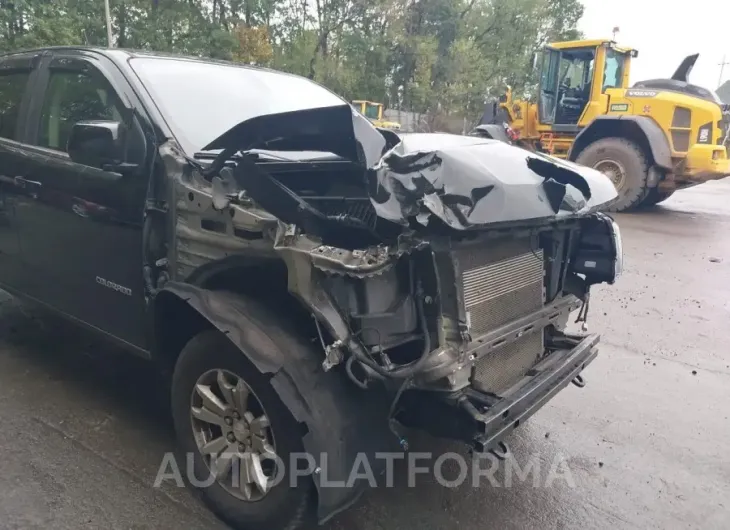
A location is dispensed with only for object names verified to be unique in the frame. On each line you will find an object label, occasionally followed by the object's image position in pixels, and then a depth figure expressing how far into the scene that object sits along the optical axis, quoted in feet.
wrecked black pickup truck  6.86
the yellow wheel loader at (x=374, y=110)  81.36
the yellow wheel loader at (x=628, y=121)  33.63
